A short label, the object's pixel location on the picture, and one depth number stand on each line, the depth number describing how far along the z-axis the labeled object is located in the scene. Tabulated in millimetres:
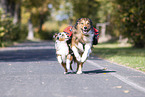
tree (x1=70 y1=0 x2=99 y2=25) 53156
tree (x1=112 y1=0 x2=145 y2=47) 25344
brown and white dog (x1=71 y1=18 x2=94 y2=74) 8773
